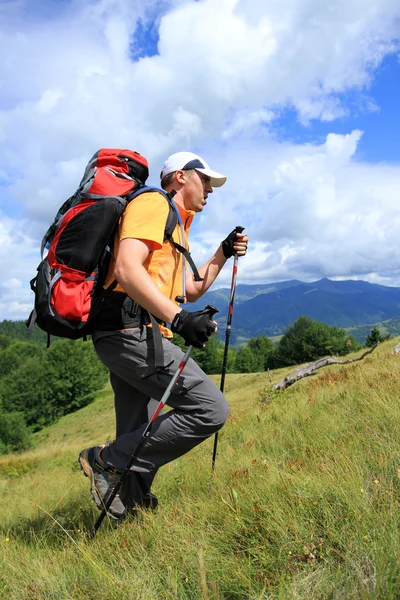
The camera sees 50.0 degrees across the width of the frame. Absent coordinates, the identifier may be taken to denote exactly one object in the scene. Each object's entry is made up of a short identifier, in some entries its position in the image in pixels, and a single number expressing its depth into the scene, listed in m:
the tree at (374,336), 52.74
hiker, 3.09
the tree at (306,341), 82.88
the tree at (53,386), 71.31
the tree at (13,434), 53.94
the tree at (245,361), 90.21
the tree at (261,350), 90.56
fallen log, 11.40
